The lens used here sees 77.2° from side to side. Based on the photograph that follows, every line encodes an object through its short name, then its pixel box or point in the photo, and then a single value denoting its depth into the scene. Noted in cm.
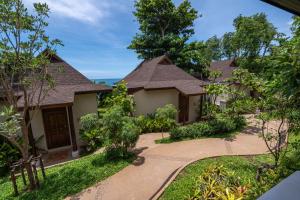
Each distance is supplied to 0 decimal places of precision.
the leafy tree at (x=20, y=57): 589
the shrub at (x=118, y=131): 830
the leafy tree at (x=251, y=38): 2575
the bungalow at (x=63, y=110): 1021
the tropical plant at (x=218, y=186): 538
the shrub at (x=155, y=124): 1258
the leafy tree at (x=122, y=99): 1374
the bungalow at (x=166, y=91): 1449
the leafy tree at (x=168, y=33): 2180
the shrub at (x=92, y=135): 1009
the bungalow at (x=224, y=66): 2555
